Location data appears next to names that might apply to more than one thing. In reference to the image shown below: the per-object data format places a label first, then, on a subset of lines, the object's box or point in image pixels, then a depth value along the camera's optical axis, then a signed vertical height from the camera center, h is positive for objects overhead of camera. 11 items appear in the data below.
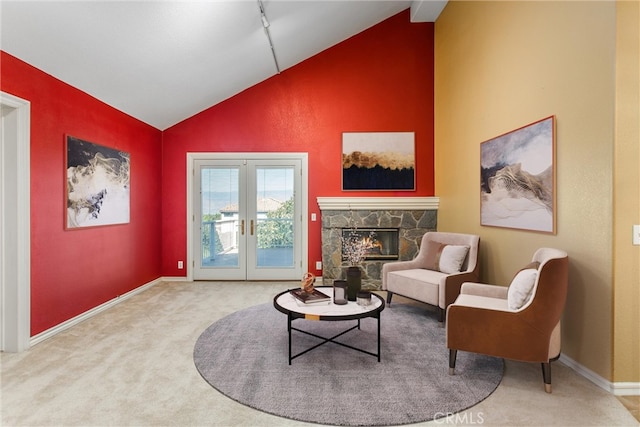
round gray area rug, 1.95 -1.20
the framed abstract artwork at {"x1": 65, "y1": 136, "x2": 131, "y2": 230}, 3.32 +0.33
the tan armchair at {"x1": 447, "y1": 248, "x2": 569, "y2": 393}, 2.13 -0.76
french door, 5.23 -0.03
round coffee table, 2.39 -0.77
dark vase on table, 2.76 -0.62
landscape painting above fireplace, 5.16 +0.88
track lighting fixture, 3.39 +2.22
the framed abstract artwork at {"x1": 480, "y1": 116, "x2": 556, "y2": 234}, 2.71 +0.35
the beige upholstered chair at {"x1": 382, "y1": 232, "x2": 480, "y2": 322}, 3.35 -0.69
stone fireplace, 4.94 -0.16
